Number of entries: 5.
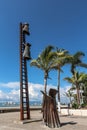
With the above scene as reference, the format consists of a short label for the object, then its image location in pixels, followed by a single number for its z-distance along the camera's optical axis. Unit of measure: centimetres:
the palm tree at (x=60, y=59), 1053
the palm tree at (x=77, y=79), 1551
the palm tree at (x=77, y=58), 1309
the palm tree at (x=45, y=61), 1019
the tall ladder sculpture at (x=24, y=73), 722
